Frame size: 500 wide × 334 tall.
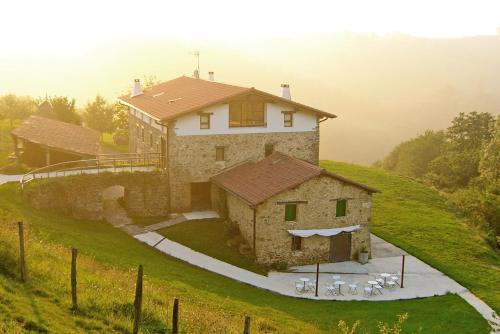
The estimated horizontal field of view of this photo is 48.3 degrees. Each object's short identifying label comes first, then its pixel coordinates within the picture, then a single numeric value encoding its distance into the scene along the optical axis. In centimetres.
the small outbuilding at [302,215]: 2858
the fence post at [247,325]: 1192
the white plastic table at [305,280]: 2569
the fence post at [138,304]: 1308
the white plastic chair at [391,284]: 2672
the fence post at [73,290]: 1452
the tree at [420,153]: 8431
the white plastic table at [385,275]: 2692
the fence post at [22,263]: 1530
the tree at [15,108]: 6691
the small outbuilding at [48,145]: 3544
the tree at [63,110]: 5691
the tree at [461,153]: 6297
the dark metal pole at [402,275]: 2686
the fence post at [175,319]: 1236
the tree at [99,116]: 6681
